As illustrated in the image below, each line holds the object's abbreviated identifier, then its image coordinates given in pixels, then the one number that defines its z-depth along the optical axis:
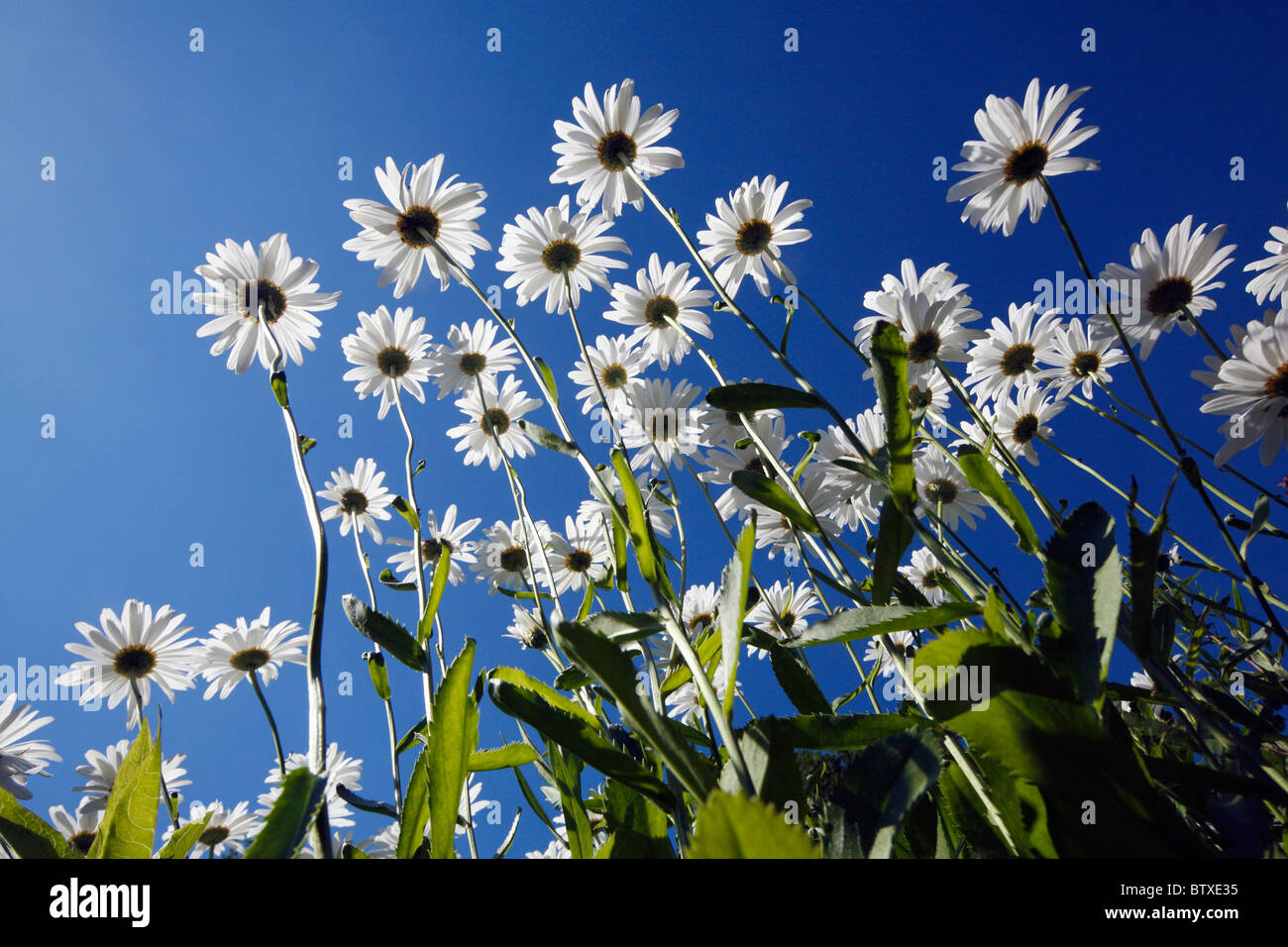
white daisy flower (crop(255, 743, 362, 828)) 0.43
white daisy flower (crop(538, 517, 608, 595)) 0.48
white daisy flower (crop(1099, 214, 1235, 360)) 0.35
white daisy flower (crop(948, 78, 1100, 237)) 0.34
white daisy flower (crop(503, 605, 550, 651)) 0.41
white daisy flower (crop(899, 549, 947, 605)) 0.47
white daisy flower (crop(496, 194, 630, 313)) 0.42
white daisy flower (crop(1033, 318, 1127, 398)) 0.44
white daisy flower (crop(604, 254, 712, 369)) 0.45
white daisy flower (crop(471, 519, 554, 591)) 0.48
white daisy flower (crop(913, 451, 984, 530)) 0.42
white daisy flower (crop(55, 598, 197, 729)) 0.42
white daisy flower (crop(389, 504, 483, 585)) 0.45
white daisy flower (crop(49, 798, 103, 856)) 0.34
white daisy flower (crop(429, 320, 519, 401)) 0.44
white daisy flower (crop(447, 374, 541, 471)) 0.48
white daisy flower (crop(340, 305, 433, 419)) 0.44
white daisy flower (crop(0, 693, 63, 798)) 0.31
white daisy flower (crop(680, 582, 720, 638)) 0.48
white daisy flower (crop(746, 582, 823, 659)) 0.40
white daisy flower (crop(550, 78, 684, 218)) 0.40
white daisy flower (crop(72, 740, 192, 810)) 0.35
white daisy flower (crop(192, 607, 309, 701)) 0.43
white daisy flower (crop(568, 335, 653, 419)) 0.44
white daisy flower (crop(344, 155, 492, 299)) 0.37
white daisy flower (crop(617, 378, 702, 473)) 0.38
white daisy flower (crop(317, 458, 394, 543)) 0.51
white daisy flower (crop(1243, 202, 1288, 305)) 0.35
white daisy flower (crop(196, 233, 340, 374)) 0.31
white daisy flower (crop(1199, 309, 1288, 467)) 0.27
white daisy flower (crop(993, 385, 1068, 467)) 0.45
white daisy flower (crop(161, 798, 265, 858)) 0.39
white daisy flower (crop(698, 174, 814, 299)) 0.42
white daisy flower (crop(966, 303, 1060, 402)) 0.46
